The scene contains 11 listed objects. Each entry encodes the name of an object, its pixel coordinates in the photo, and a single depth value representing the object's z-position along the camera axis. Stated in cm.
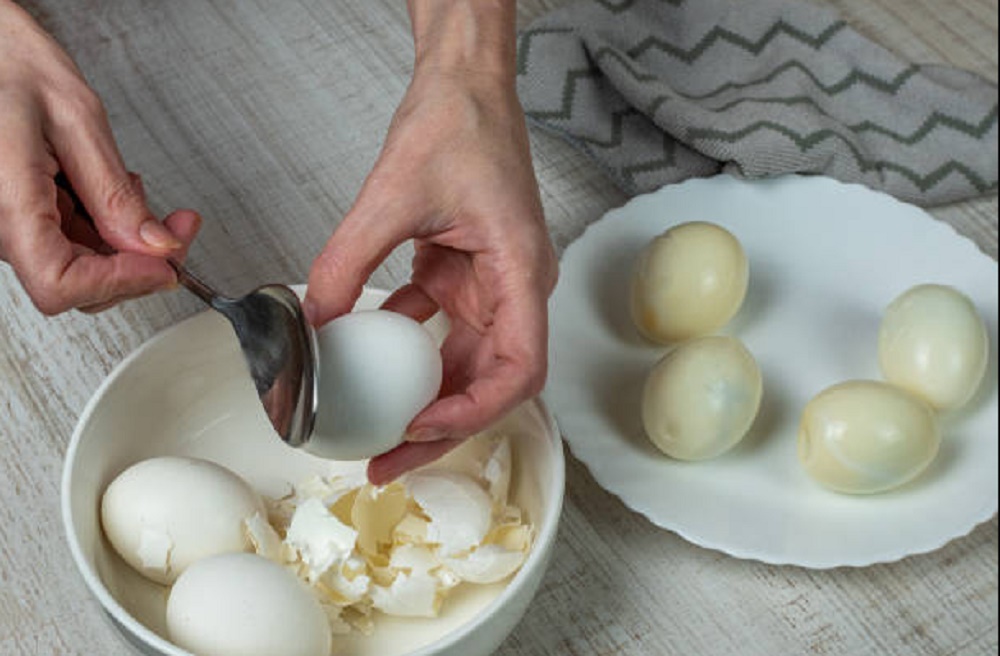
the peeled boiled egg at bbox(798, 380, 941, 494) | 85
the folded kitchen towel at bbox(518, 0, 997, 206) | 106
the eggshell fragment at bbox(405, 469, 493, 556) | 74
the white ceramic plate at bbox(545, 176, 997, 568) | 85
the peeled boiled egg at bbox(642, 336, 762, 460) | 87
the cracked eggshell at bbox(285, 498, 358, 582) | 74
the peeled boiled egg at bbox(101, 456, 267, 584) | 74
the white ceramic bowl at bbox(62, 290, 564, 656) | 70
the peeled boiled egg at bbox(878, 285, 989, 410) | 90
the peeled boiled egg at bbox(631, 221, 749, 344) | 94
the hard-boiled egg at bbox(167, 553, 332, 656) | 68
